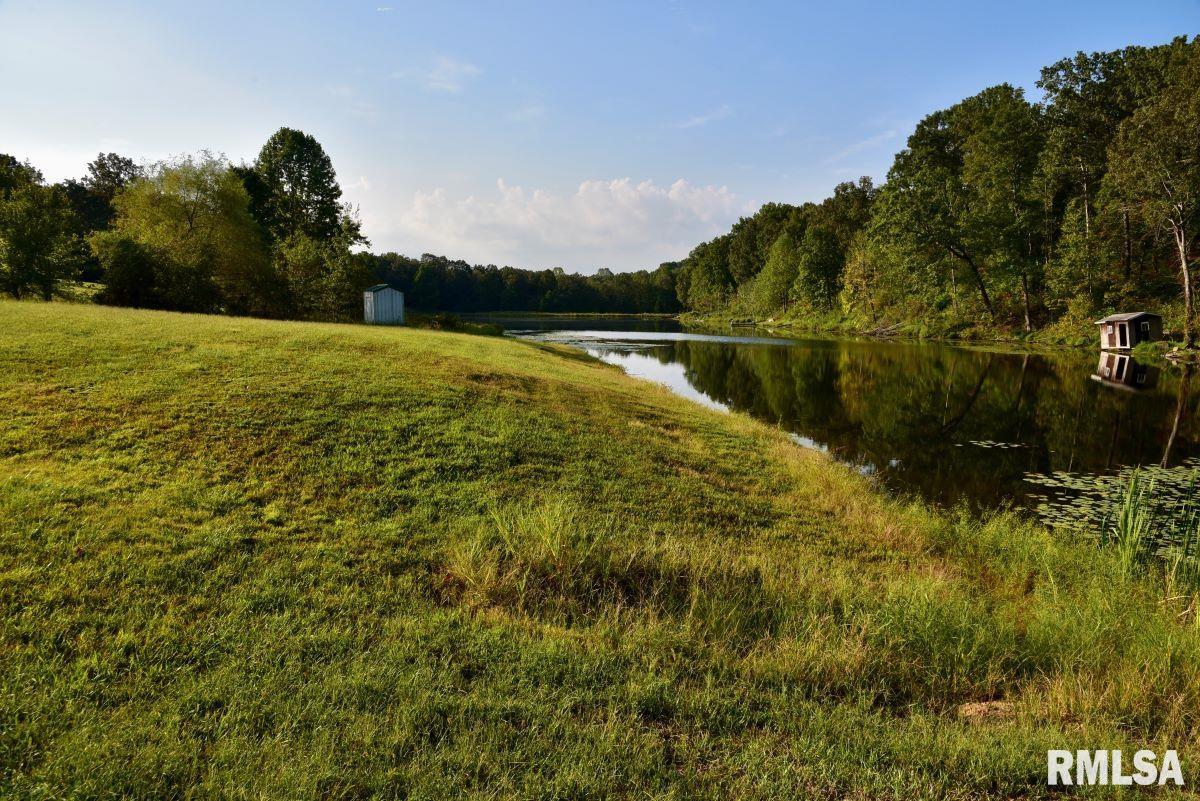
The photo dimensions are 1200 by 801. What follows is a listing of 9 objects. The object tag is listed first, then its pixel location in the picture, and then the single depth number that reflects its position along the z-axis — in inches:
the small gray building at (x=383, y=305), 1530.5
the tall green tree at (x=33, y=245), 1223.5
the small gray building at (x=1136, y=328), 1471.5
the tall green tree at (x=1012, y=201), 1973.4
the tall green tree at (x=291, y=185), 2418.8
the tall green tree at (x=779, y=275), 3941.9
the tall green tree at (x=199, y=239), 1280.8
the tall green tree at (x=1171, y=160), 1326.3
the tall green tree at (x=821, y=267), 3472.0
